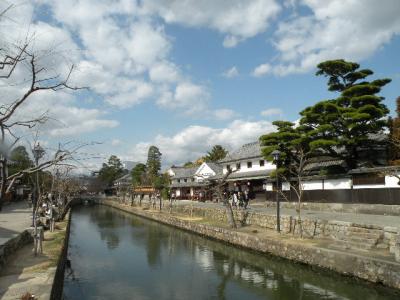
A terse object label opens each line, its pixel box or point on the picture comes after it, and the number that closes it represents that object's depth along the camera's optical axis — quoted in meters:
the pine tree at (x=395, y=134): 25.11
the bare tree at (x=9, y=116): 4.85
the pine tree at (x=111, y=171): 99.12
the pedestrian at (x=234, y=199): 31.97
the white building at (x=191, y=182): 49.62
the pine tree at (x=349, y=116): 24.86
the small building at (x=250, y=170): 37.44
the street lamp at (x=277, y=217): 19.52
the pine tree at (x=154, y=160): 80.60
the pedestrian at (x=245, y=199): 28.97
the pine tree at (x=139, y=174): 71.43
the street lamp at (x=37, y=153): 13.20
